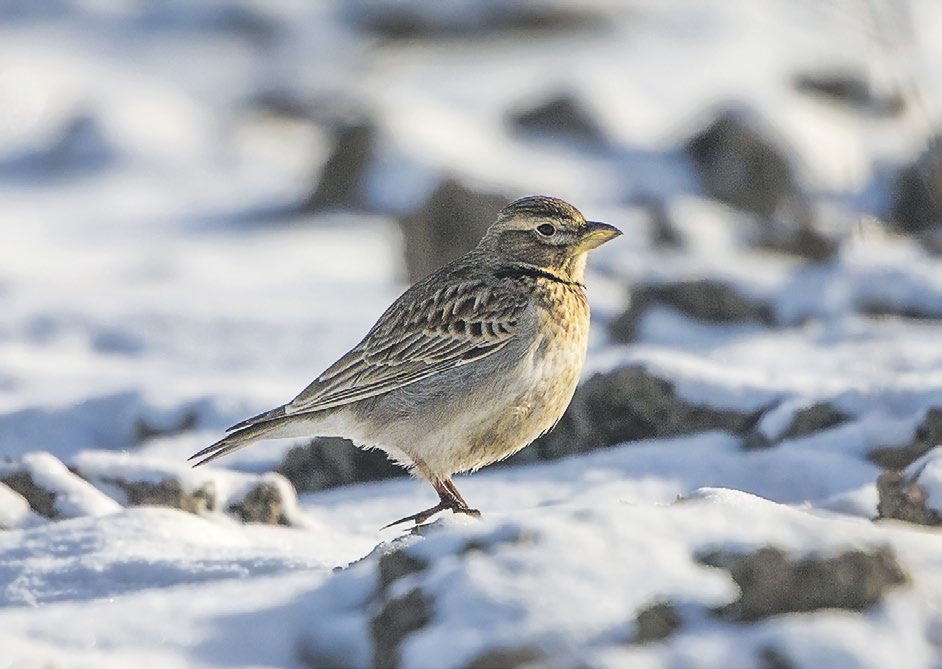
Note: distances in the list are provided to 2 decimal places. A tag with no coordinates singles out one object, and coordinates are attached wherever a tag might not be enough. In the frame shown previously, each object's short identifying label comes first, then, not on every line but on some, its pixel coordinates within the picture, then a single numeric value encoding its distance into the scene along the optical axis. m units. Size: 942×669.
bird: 11.40
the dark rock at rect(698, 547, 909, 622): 6.85
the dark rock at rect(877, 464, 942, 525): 9.79
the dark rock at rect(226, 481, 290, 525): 11.94
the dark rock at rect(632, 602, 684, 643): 6.70
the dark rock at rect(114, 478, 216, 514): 11.80
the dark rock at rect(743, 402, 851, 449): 13.44
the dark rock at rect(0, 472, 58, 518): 11.58
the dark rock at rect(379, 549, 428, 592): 7.54
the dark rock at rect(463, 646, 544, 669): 6.49
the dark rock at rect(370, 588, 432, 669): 7.04
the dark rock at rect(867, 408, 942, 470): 12.62
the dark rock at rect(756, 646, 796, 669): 6.52
